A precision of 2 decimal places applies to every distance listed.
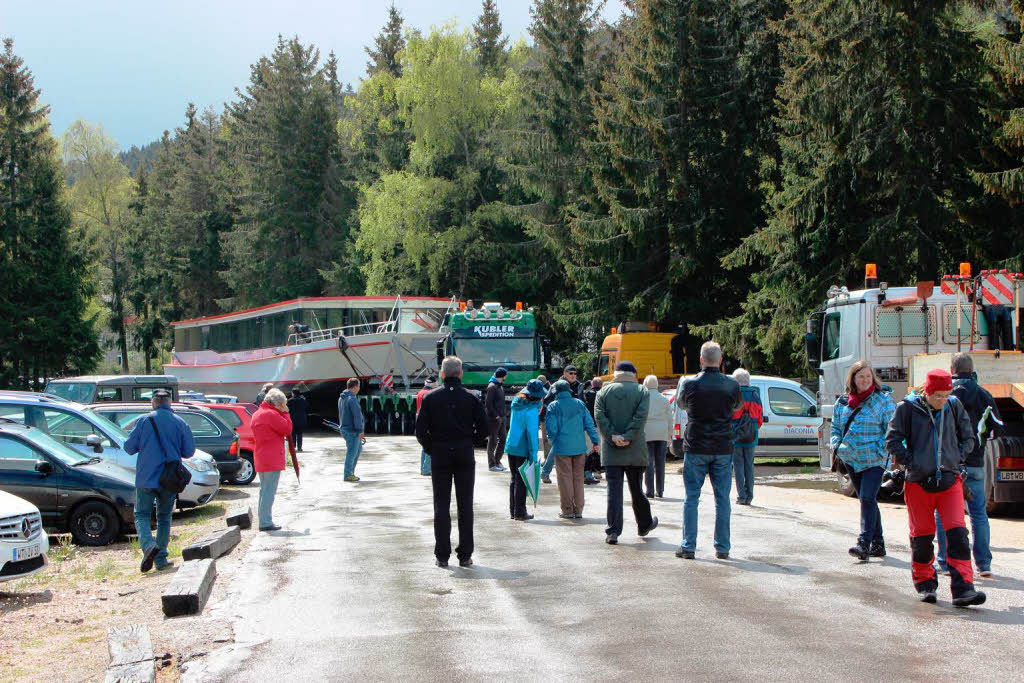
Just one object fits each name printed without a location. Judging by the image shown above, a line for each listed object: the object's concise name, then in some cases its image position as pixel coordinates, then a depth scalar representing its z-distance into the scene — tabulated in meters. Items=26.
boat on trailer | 41.66
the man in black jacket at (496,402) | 18.33
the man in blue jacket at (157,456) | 11.39
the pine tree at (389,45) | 78.69
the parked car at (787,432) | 21.77
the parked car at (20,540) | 10.27
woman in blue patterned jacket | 9.72
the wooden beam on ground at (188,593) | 8.51
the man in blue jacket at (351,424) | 20.33
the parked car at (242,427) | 21.77
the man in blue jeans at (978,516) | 9.03
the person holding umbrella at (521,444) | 13.45
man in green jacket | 11.09
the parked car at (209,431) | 19.95
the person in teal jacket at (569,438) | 13.19
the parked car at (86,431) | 15.62
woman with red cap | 7.90
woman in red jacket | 13.40
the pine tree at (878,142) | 26.83
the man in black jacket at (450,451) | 10.10
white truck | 17.38
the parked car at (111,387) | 24.67
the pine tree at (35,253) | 57.88
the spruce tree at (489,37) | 64.06
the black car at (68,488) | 13.73
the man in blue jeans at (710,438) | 10.11
